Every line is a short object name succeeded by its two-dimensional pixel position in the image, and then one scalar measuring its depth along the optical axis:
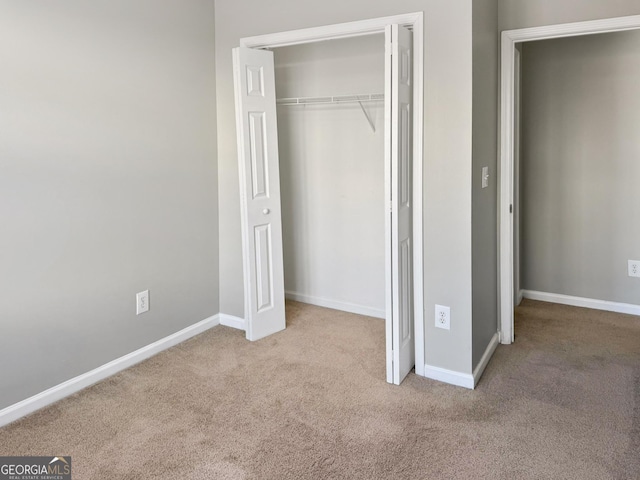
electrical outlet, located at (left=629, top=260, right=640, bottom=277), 3.79
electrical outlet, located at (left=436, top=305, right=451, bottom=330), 2.77
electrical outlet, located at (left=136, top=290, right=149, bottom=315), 3.04
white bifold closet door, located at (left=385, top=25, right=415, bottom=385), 2.53
